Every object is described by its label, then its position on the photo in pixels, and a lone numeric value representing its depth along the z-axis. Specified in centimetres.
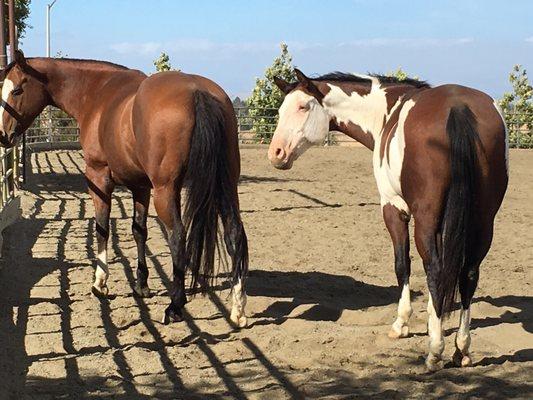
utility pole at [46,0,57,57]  4244
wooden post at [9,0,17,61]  1245
